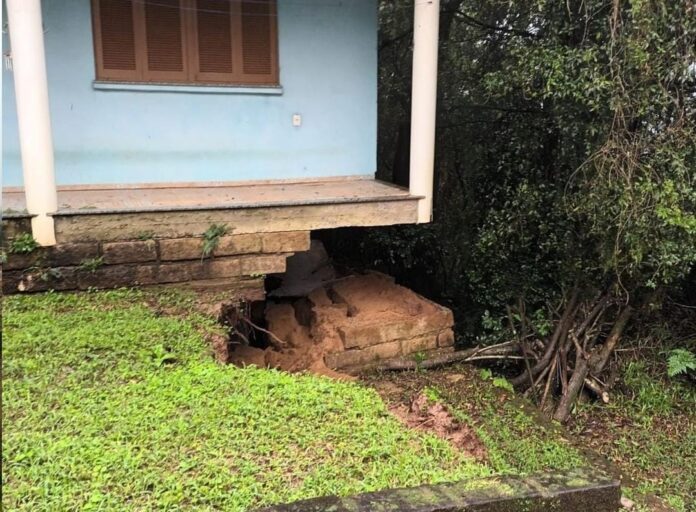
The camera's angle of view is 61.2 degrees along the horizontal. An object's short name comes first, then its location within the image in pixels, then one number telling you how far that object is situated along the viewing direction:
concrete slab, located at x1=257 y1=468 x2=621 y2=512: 2.79
